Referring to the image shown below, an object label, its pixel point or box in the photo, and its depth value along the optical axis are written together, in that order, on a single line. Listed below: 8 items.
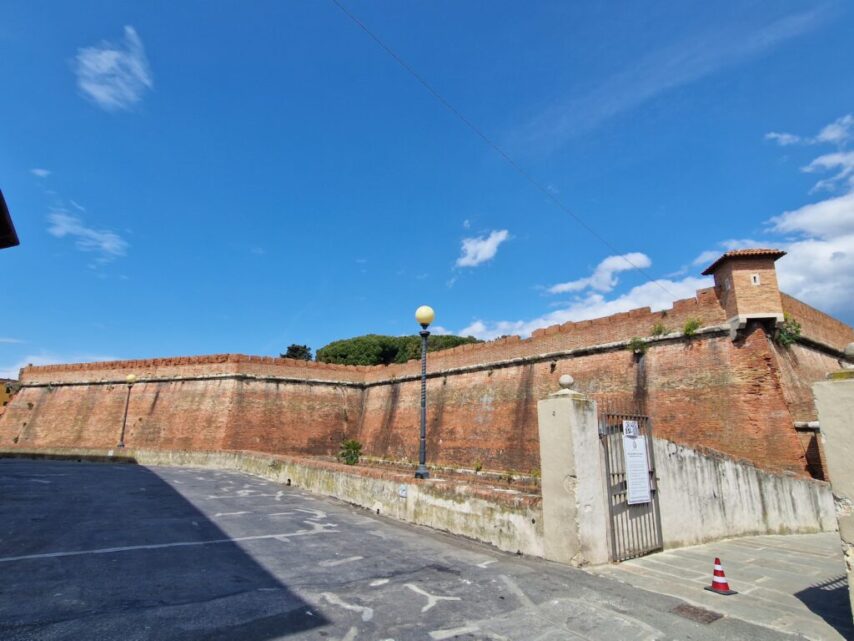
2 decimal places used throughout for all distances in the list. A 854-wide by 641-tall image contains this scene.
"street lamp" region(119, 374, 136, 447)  24.03
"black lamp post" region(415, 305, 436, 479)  9.75
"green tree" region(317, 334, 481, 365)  50.75
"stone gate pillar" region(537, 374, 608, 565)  5.71
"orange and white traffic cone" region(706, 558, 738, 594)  4.77
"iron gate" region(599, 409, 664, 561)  6.07
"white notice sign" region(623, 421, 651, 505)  6.37
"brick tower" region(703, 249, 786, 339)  13.30
